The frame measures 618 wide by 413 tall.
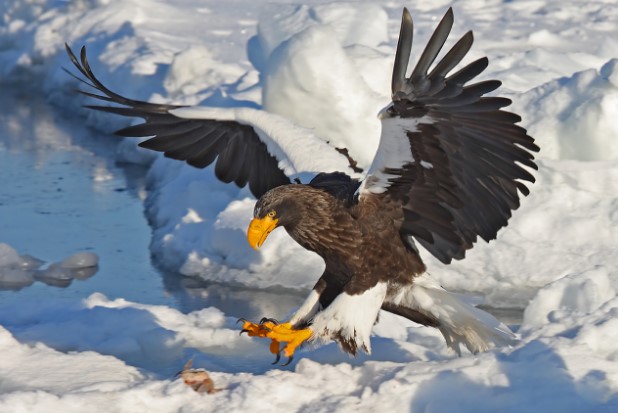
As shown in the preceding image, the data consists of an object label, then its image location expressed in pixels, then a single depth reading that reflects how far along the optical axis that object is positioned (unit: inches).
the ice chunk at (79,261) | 553.0
